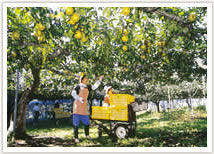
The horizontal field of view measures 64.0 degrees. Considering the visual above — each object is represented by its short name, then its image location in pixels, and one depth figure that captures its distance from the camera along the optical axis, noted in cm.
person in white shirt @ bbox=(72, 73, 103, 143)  367
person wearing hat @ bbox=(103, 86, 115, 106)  374
